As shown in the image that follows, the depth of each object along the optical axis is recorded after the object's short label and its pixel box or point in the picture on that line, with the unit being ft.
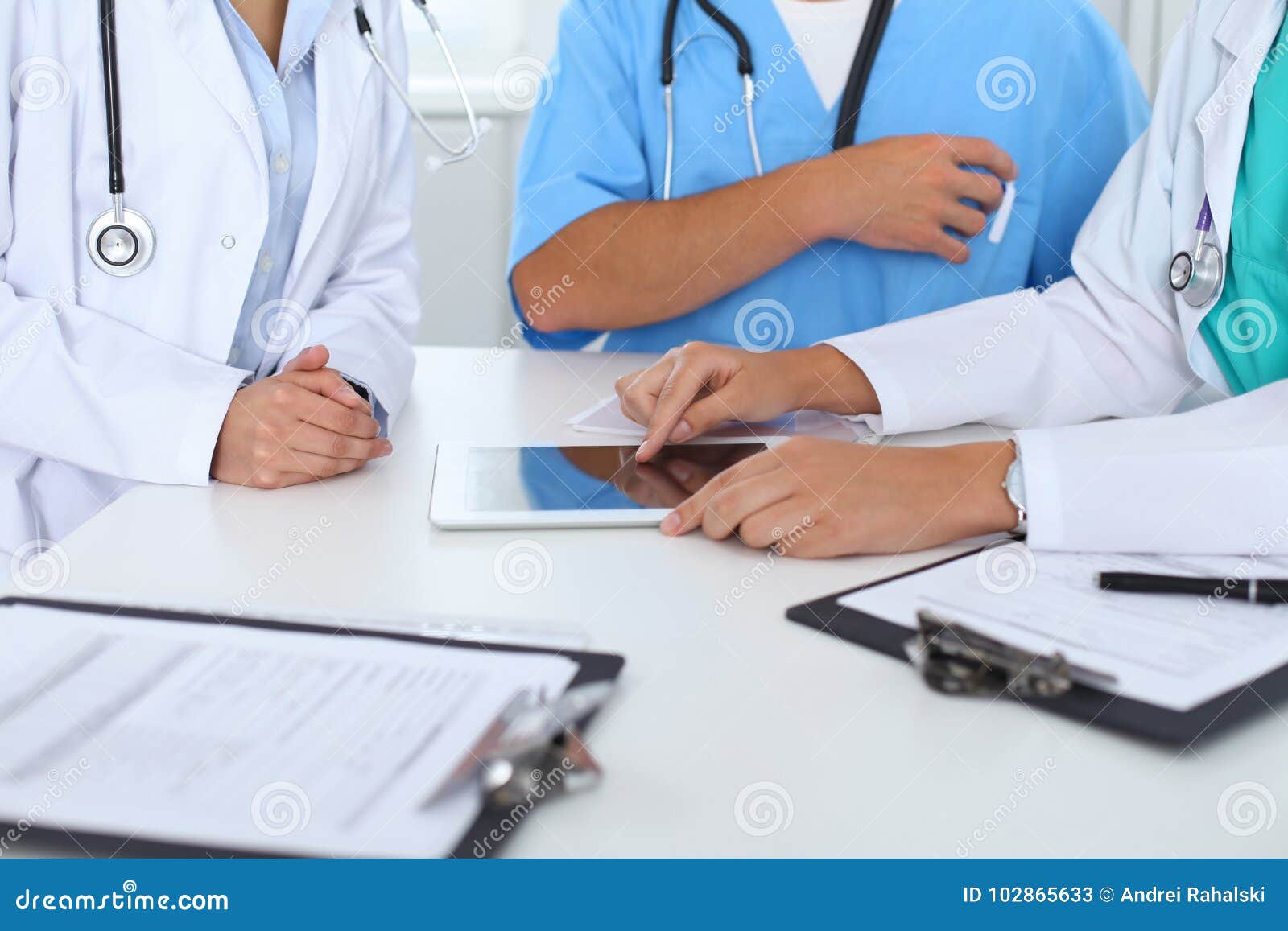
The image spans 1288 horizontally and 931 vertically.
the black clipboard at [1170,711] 1.73
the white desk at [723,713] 1.55
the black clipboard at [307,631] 1.44
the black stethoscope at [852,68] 4.83
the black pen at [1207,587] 2.26
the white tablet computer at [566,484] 2.85
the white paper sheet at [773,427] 3.65
